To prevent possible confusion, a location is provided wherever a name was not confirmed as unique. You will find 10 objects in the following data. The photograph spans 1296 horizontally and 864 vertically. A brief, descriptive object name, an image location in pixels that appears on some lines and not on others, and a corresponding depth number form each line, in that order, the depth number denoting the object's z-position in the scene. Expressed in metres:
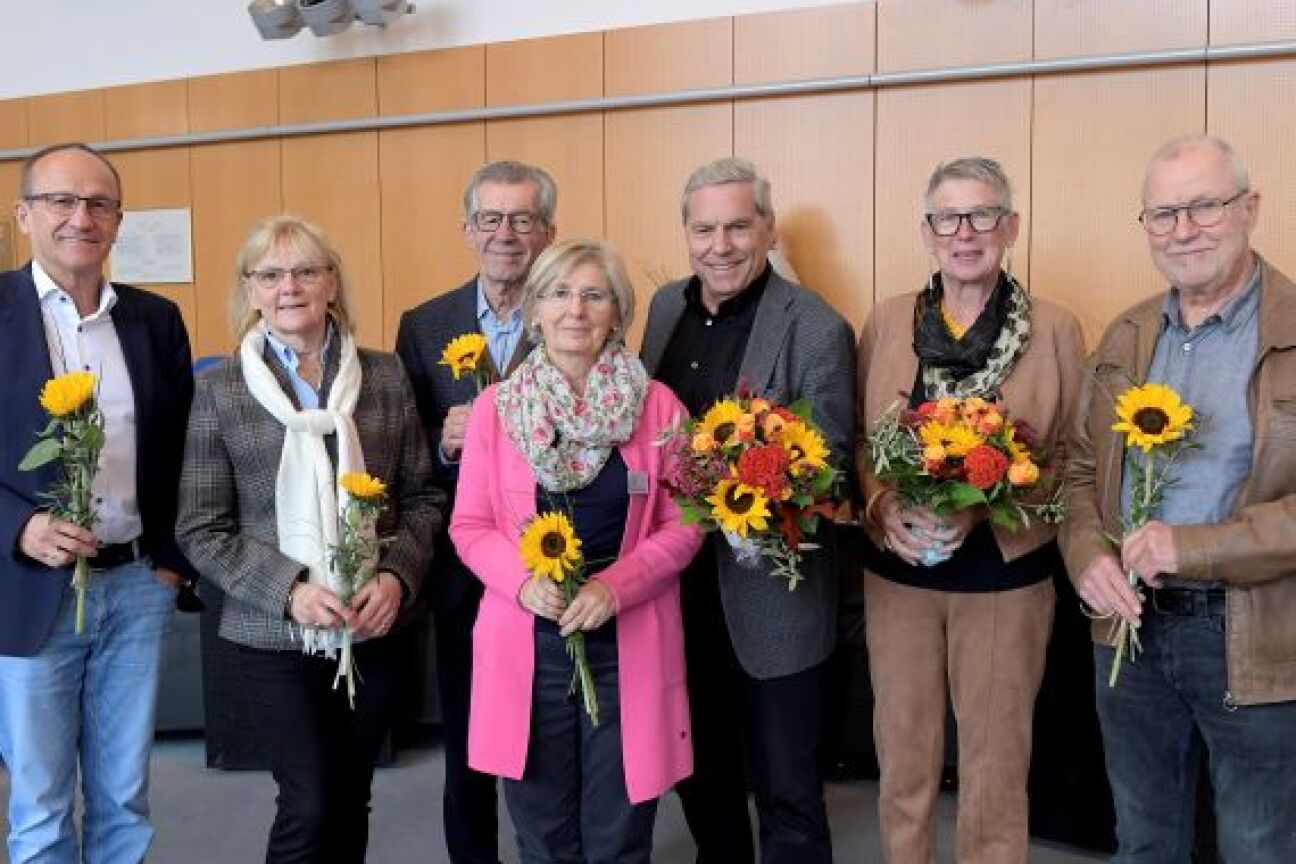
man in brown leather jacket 2.10
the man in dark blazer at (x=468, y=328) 2.84
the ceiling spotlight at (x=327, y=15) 5.95
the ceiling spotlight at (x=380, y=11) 5.89
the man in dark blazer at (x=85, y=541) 2.42
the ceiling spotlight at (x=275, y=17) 6.01
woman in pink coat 2.29
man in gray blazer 2.58
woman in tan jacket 2.51
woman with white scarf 2.39
